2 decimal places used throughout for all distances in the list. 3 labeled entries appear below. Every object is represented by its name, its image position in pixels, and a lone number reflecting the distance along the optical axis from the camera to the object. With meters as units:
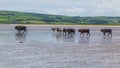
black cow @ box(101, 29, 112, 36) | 58.65
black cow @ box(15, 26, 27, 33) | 68.06
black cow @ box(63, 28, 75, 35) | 59.12
